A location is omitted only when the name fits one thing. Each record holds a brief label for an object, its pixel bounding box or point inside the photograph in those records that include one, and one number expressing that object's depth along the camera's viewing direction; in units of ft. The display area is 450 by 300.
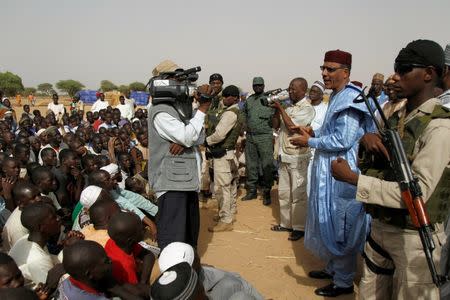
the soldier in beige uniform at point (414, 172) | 6.34
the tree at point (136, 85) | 174.52
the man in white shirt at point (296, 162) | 16.38
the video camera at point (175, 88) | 10.54
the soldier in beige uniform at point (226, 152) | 17.42
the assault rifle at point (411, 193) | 5.97
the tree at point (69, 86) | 173.78
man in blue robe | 10.57
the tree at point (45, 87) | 200.47
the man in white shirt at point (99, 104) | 42.50
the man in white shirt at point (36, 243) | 8.46
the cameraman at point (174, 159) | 10.65
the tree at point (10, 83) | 132.62
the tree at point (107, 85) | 177.27
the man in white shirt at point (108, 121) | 30.69
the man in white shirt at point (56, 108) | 42.55
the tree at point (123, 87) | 164.23
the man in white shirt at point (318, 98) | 19.81
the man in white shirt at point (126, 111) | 42.32
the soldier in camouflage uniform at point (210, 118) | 18.98
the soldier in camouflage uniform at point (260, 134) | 21.52
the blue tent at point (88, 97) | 119.85
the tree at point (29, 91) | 166.58
